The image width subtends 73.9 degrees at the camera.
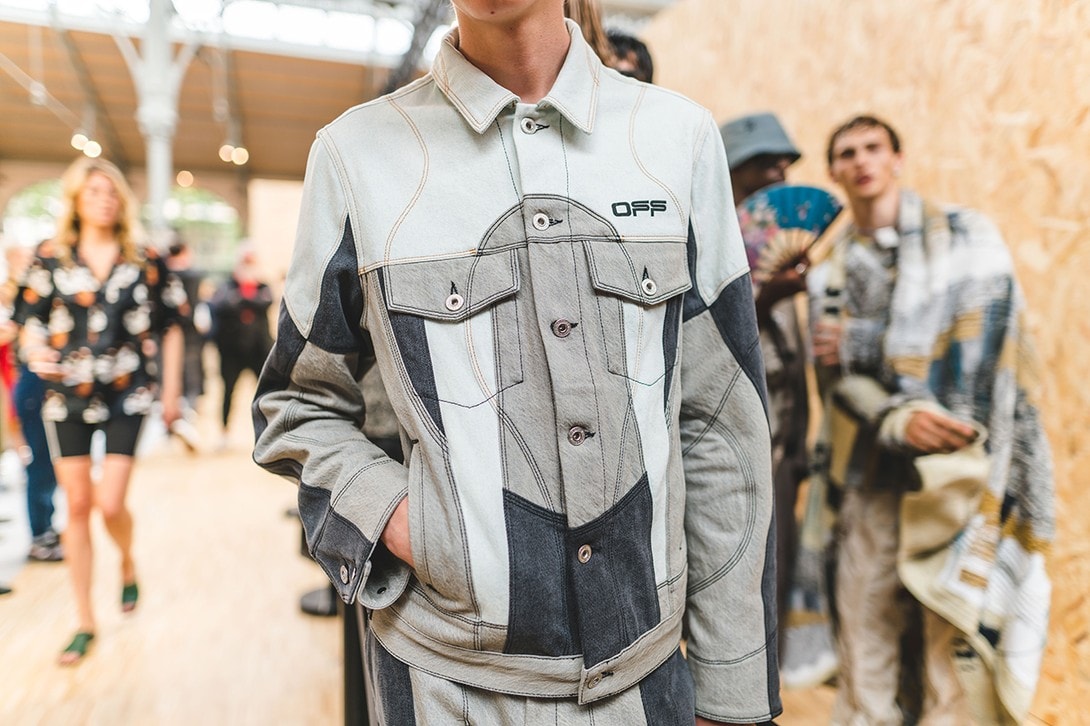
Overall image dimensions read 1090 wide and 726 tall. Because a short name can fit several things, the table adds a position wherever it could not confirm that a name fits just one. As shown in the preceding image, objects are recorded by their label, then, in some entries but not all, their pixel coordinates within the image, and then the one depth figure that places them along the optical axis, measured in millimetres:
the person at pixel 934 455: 1918
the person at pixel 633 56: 1747
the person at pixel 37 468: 3461
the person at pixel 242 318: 6207
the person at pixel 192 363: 6627
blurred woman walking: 2814
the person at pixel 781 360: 2299
